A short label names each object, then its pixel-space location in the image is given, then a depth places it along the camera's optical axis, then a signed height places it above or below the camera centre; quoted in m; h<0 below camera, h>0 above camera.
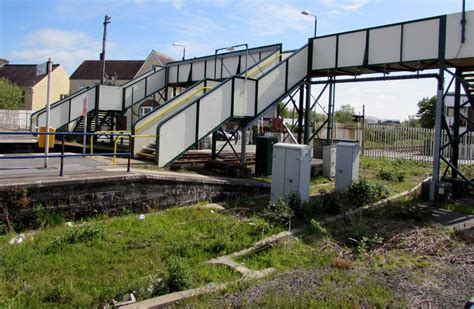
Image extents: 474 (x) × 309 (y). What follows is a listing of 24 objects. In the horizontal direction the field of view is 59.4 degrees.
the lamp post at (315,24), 18.27 +5.42
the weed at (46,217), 8.25 -1.63
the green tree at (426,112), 54.86 +5.91
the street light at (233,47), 16.24 +3.77
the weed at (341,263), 6.15 -1.72
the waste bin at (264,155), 14.93 -0.35
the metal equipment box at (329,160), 15.45 -0.47
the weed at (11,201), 7.80 -1.27
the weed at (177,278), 5.31 -1.76
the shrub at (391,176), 14.76 -0.90
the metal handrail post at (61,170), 8.95 -0.73
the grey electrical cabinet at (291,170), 10.30 -0.60
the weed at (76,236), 6.93 -1.75
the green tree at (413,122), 59.93 +4.62
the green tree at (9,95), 49.16 +4.69
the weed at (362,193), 10.65 -1.13
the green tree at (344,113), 63.94 +5.88
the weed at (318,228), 7.86 -1.57
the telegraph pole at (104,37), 30.98 +7.78
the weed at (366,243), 6.90 -1.64
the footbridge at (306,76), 12.12 +2.60
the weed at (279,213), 8.65 -1.44
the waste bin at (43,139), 11.35 -0.10
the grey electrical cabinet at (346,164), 12.24 -0.46
